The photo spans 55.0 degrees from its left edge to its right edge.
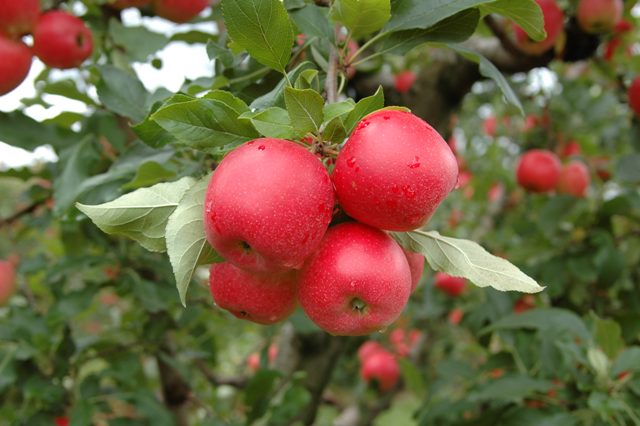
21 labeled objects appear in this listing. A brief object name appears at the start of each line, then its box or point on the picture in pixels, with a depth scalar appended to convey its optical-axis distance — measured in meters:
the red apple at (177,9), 1.42
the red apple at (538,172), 2.26
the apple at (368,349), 3.01
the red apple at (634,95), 1.90
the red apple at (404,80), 2.00
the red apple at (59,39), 1.24
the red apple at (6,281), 1.80
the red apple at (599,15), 1.63
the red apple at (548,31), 1.65
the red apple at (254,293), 0.76
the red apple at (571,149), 2.64
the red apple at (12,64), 1.17
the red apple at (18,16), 1.17
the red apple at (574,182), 2.25
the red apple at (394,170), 0.66
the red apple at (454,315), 2.93
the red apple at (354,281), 0.70
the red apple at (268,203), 0.64
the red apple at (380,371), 2.84
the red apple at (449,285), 2.48
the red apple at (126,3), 1.39
